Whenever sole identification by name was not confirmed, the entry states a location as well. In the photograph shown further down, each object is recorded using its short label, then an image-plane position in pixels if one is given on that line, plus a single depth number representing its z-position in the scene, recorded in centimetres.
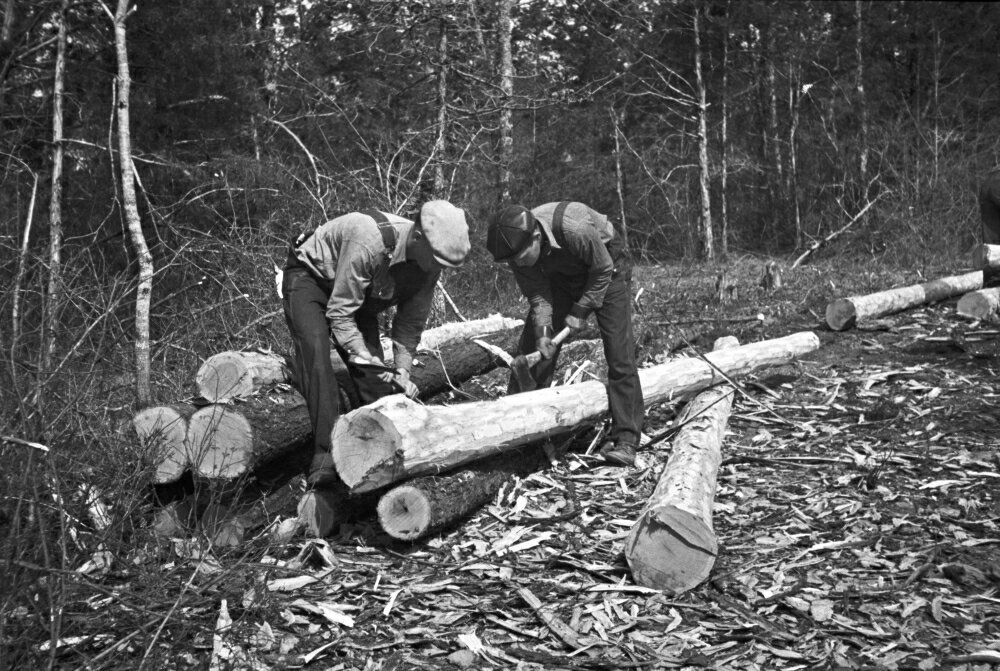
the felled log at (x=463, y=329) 809
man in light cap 480
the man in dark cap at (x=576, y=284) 556
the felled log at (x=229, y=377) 487
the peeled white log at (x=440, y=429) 434
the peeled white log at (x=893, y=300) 922
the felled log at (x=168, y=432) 445
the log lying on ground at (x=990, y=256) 1037
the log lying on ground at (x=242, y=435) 452
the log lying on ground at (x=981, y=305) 923
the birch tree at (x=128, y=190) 644
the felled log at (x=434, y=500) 443
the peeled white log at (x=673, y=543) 403
